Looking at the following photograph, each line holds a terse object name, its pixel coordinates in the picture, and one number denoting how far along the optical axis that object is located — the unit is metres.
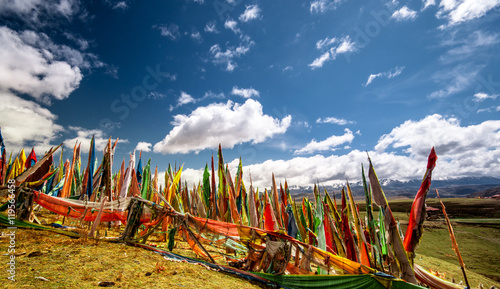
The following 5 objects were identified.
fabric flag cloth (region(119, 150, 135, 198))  7.91
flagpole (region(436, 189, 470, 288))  3.41
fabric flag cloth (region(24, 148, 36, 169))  8.65
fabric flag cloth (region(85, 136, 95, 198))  7.06
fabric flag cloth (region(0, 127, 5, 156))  7.64
